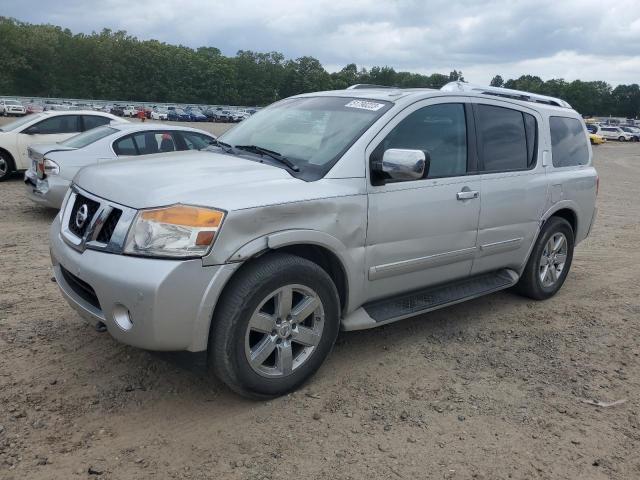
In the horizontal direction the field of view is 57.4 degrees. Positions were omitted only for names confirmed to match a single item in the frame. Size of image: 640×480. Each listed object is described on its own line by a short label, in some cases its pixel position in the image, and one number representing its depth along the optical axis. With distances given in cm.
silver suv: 304
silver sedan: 809
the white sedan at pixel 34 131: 1135
